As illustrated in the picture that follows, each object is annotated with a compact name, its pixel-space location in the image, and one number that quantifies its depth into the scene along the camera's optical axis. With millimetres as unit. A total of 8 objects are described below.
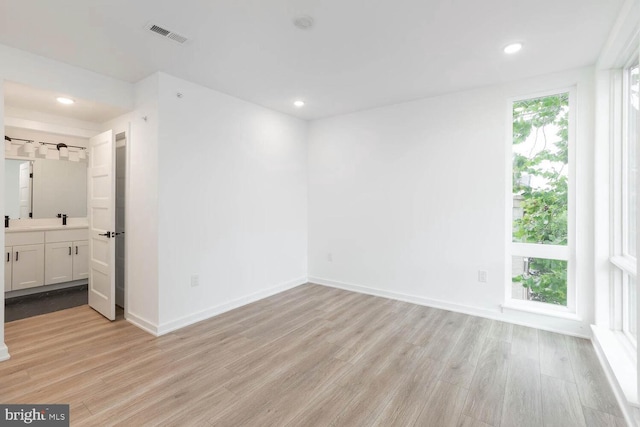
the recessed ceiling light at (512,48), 2541
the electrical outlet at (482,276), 3469
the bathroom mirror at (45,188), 4438
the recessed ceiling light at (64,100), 3006
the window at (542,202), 3119
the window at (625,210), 2439
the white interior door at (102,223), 3365
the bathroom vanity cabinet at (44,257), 4090
